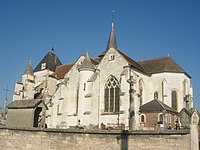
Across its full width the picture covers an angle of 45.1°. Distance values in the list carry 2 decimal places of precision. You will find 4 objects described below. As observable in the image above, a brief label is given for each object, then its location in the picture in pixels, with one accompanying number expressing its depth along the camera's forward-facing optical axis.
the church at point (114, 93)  23.98
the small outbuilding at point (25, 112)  18.33
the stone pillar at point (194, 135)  9.57
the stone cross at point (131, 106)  15.14
